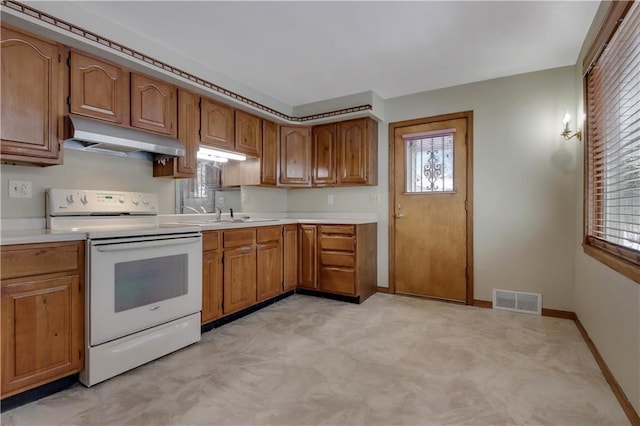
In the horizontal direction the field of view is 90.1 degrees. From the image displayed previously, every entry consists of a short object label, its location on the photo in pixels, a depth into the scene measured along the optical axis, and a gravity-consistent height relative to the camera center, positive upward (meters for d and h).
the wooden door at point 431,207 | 3.49 +0.06
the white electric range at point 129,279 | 1.89 -0.45
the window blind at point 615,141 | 1.69 +0.46
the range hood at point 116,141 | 2.10 +0.52
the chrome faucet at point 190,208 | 3.14 +0.03
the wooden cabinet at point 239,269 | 2.83 -0.53
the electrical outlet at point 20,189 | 2.09 +0.15
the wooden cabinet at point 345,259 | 3.48 -0.53
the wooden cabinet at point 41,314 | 1.61 -0.55
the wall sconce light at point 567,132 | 2.83 +0.73
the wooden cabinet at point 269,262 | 3.23 -0.52
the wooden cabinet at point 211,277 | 2.62 -0.55
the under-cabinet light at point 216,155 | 3.26 +0.61
